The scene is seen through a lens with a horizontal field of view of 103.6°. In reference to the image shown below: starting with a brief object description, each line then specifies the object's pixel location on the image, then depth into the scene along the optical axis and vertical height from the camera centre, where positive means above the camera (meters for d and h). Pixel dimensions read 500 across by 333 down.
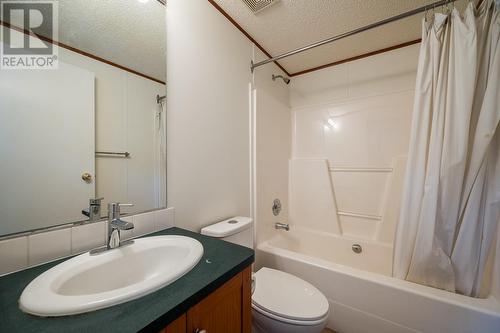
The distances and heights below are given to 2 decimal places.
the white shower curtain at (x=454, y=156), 1.04 +0.06
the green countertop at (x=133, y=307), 0.42 -0.34
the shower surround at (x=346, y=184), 1.30 -0.18
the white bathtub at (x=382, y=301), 1.00 -0.78
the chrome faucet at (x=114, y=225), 0.76 -0.22
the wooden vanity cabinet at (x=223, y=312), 0.53 -0.45
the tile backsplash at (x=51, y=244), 0.60 -0.27
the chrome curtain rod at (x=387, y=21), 1.12 +0.88
